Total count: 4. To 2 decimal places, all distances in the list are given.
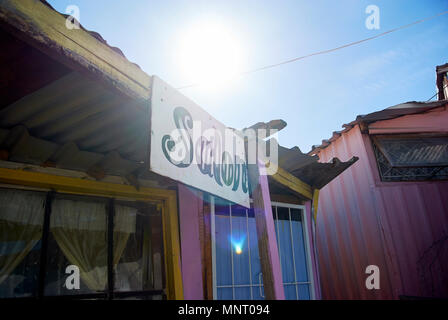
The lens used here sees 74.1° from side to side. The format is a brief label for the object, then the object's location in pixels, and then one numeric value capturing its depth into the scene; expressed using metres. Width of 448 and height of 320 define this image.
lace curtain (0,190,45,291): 2.62
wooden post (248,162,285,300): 2.40
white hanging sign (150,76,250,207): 1.64
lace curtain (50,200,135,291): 2.93
